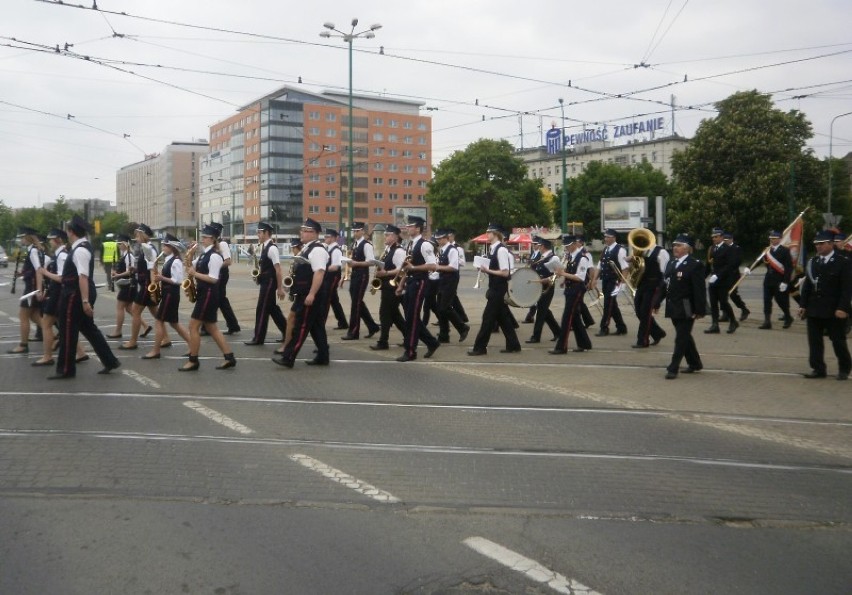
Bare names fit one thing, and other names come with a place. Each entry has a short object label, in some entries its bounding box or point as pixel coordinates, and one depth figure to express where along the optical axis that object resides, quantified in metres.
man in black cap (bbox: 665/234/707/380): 10.16
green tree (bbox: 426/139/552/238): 76.31
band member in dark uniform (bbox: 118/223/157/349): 12.80
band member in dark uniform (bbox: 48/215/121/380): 9.76
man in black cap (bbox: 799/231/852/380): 9.98
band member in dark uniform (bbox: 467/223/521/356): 11.81
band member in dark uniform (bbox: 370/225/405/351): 12.62
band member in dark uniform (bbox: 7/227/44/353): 12.13
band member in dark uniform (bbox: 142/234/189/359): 11.09
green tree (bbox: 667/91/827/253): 48.53
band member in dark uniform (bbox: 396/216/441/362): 11.36
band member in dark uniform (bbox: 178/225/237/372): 10.23
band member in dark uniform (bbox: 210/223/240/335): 11.40
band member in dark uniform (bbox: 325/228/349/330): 11.49
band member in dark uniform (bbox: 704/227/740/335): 15.20
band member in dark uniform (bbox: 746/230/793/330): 15.41
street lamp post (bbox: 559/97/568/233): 44.68
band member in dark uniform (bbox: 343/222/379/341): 13.65
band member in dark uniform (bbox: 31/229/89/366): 10.22
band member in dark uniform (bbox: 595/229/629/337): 14.07
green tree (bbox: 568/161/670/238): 84.12
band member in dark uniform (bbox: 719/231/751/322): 15.28
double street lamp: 31.31
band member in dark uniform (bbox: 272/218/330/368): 10.48
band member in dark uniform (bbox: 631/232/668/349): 12.78
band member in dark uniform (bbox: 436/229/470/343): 12.09
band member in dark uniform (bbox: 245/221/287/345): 12.80
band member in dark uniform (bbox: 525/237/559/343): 13.37
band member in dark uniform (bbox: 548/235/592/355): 12.44
